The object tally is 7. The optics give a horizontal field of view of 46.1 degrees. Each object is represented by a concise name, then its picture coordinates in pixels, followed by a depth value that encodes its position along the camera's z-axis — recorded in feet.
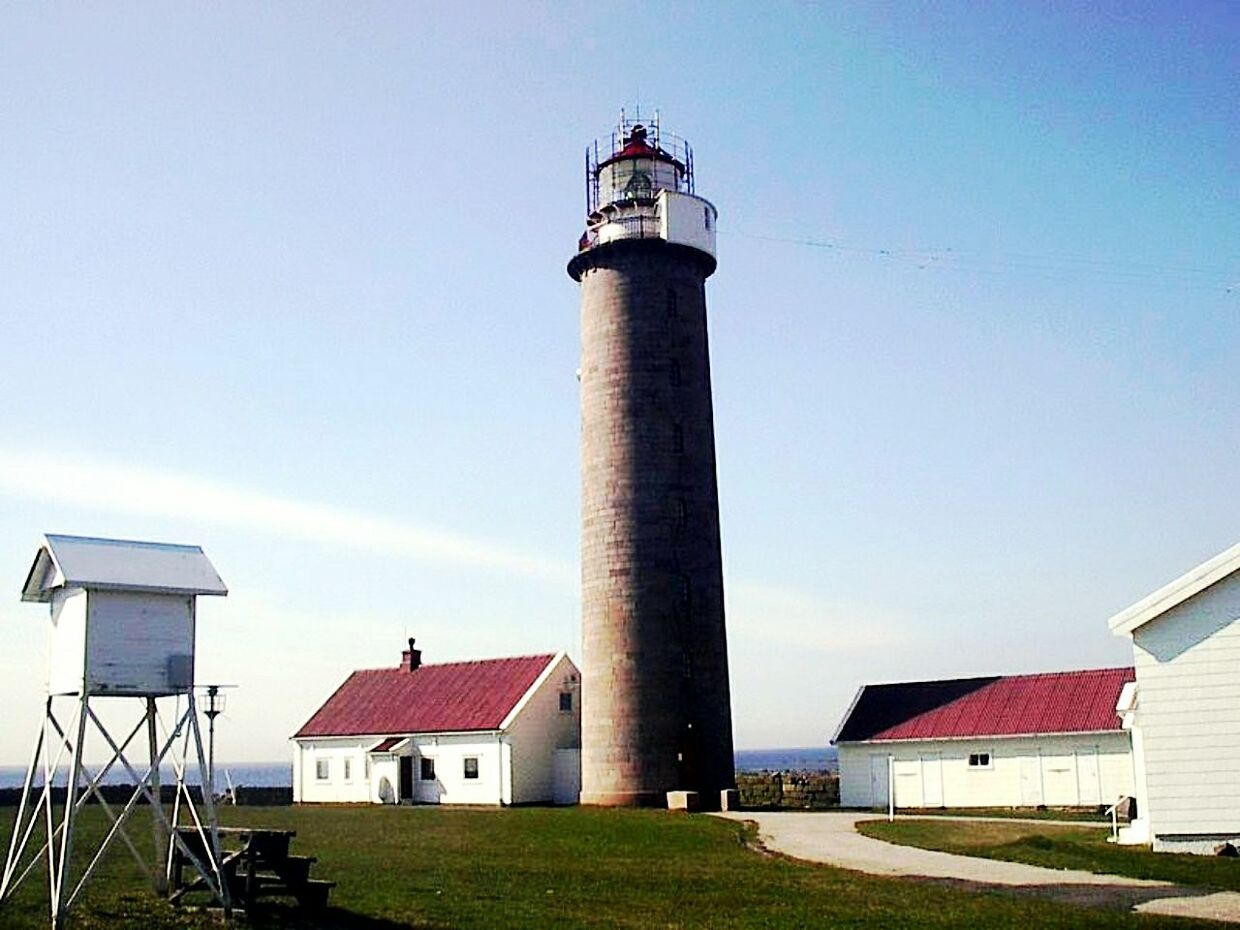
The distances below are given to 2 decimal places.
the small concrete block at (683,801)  122.83
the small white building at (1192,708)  77.56
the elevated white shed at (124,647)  55.62
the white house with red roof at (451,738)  149.18
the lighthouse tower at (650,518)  128.47
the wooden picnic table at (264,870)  56.18
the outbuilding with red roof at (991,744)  120.98
